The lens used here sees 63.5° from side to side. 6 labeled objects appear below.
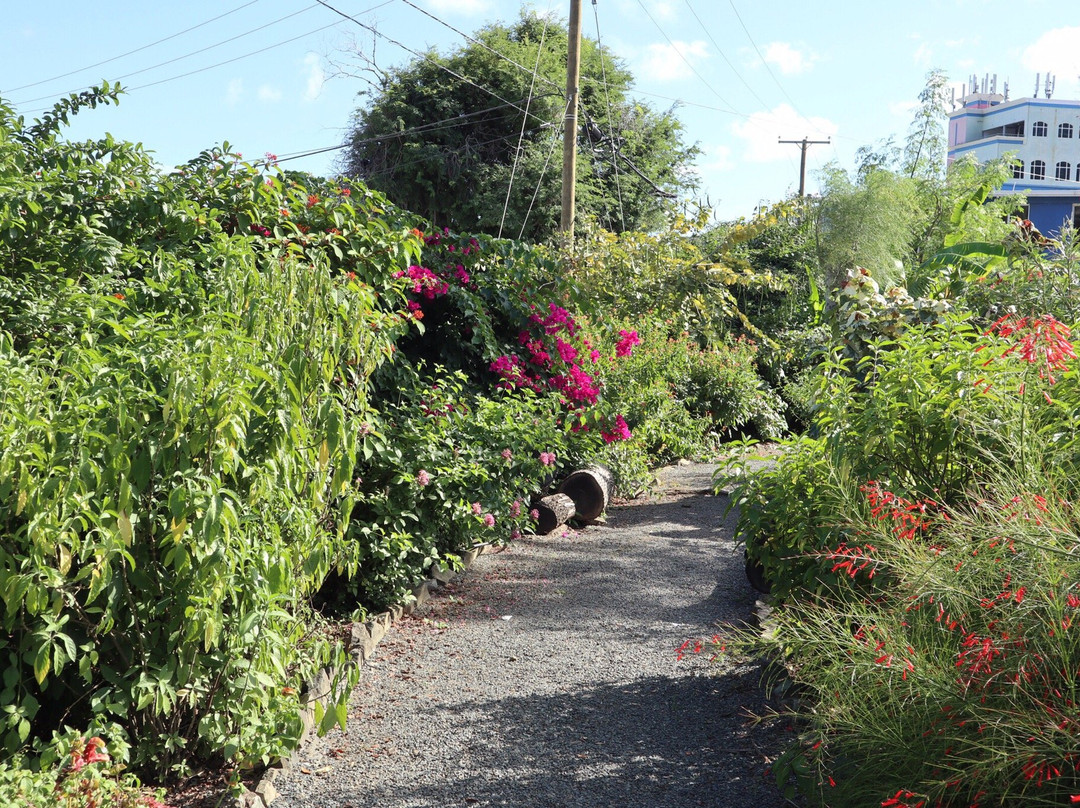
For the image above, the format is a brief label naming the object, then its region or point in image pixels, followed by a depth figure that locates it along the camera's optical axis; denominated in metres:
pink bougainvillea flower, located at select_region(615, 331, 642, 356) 9.68
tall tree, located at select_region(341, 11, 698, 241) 22.89
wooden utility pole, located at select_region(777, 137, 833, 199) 34.59
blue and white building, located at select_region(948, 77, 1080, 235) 60.91
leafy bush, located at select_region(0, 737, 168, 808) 2.28
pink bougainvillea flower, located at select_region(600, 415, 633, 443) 8.27
